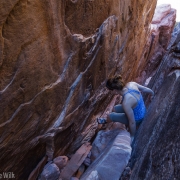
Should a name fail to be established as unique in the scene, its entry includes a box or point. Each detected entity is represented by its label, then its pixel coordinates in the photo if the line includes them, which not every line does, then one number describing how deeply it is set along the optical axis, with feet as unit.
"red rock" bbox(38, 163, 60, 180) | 9.64
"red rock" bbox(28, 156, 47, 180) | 9.62
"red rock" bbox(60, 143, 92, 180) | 9.69
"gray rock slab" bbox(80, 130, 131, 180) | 7.89
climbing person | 9.54
